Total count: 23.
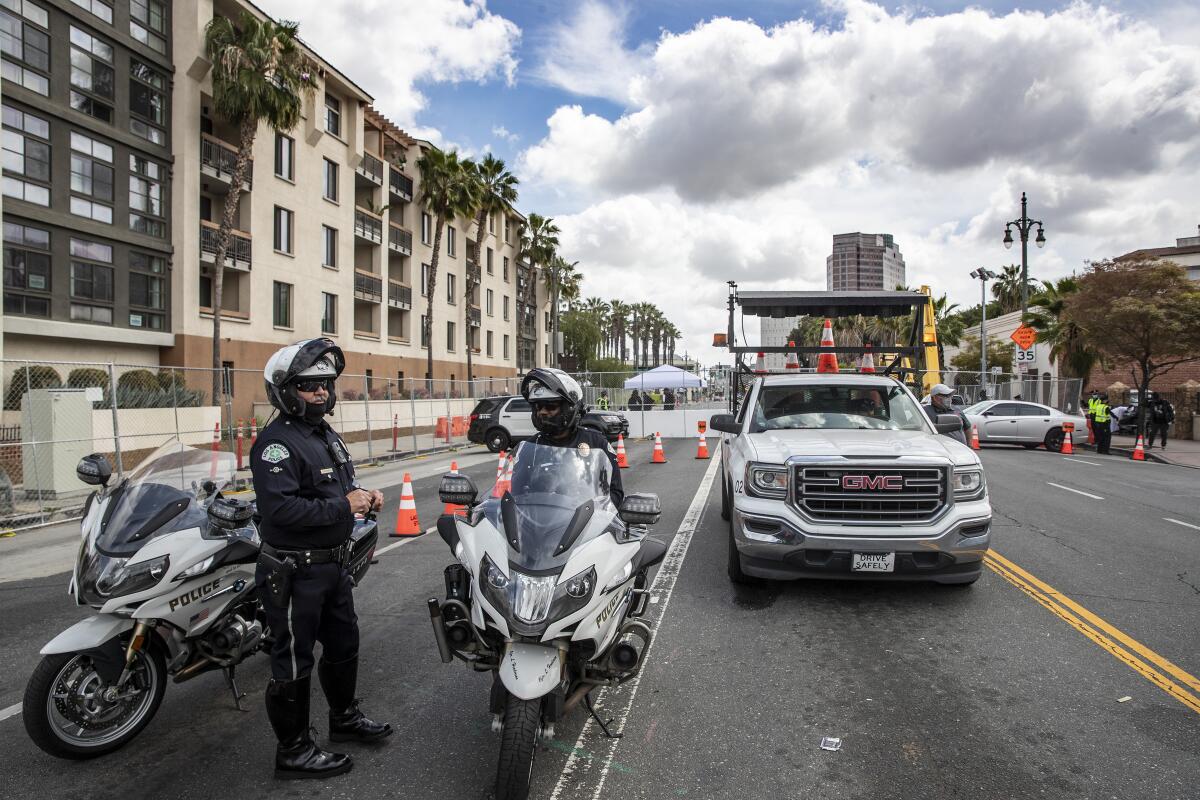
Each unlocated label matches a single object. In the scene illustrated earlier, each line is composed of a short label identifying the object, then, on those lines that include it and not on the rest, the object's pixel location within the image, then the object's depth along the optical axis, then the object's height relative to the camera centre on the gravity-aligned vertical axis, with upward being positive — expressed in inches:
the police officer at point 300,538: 129.5 -26.1
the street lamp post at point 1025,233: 1170.0 +250.8
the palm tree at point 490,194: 1571.1 +410.0
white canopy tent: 1365.7 +19.9
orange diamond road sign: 1058.1 +77.2
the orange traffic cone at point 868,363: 413.5 +16.4
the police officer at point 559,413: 153.7 -4.5
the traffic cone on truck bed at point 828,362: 454.0 +17.9
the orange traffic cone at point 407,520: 359.6 -61.4
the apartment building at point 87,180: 753.6 +223.9
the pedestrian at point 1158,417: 917.8 -29.1
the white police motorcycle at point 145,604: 135.8 -41.2
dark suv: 888.3 -35.1
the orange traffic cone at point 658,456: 693.9 -60.4
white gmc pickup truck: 220.7 -35.7
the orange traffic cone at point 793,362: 455.8 +17.7
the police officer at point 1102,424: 883.4 -36.4
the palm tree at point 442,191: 1422.2 +373.5
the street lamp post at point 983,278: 1460.5 +231.2
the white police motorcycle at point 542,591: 119.6 -33.5
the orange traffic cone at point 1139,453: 820.0 -64.5
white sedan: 902.4 -36.5
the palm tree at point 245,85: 904.9 +365.5
